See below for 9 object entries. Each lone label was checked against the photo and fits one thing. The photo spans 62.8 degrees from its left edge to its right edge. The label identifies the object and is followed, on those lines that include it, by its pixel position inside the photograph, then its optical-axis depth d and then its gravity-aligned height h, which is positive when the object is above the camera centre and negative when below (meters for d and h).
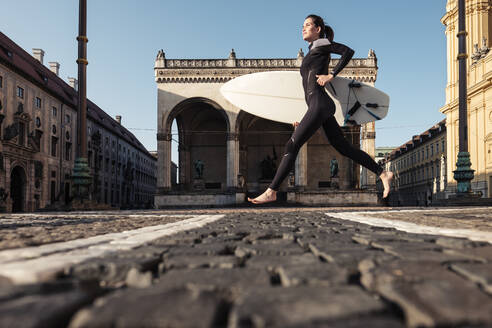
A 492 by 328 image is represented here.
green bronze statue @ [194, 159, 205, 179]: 30.28 +0.84
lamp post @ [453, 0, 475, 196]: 14.27 +1.91
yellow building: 27.78 +6.50
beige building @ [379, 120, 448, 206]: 42.94 +1.32
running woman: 5.21 +0.95
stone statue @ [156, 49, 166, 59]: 31.26 +9.58
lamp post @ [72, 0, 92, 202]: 14.56 +2.05
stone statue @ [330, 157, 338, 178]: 30.25 +0.85
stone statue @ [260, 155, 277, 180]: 34.91 +0.89
